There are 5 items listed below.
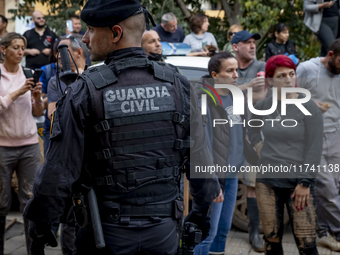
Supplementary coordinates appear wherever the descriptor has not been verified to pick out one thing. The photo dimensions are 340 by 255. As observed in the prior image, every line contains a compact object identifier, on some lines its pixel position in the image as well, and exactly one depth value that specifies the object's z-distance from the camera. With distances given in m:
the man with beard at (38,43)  8.20
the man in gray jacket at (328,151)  5.12
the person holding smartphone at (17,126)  4.67
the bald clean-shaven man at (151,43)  4.89
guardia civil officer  2.17
